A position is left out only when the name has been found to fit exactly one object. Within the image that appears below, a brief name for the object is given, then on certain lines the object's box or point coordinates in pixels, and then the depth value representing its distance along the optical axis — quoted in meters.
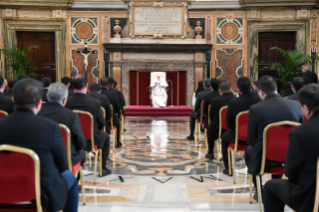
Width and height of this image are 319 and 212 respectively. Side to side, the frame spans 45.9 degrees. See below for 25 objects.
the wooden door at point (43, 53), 12.71
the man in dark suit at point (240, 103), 4.34
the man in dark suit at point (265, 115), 3.25
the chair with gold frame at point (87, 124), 4.02
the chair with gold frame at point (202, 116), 6.70
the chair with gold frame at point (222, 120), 4.89
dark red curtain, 12.83
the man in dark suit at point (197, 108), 6.93
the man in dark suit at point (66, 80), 6.56
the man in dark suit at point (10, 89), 5.54
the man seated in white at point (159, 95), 11.84
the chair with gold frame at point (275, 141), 3.04
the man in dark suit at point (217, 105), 5.23
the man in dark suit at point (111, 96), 6.39
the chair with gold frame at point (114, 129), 6.00
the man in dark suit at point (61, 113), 3.11
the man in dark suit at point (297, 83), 4.99
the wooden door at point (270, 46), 12.79
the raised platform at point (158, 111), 11.52
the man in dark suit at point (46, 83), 6.08
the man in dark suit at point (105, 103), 5.26
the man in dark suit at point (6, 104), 4.34
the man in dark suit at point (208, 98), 6.07
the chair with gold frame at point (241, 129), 4.11
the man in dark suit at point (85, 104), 4.19
